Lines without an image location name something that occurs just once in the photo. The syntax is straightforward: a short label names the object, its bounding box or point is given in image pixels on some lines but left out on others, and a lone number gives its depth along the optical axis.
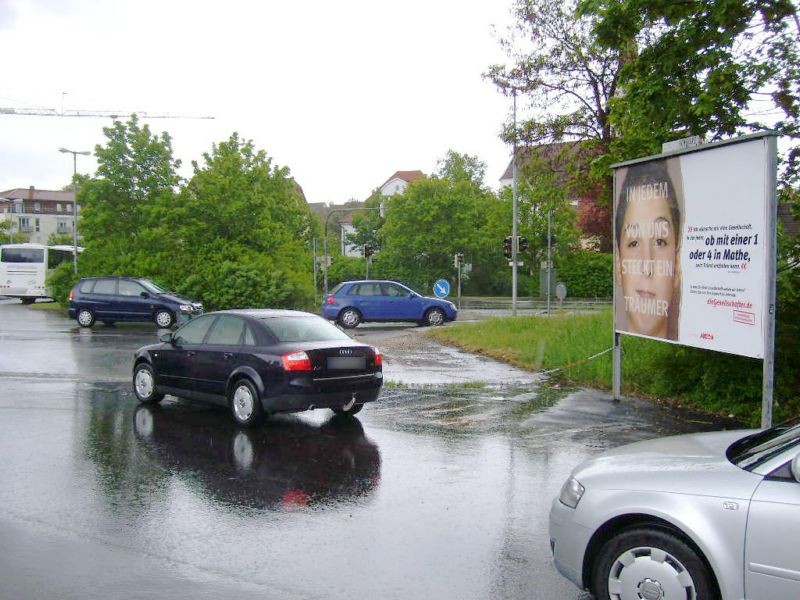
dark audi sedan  9.04
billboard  7.84
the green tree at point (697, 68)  10.65
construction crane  70.19
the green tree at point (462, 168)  80.06
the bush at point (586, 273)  51.41
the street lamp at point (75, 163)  39.88
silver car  3.53
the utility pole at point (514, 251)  30.27
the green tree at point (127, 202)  33.03
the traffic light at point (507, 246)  31.00
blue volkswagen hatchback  27.59
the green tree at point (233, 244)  32.16
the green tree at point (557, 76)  20.53
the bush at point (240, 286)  31.92
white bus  40.09
